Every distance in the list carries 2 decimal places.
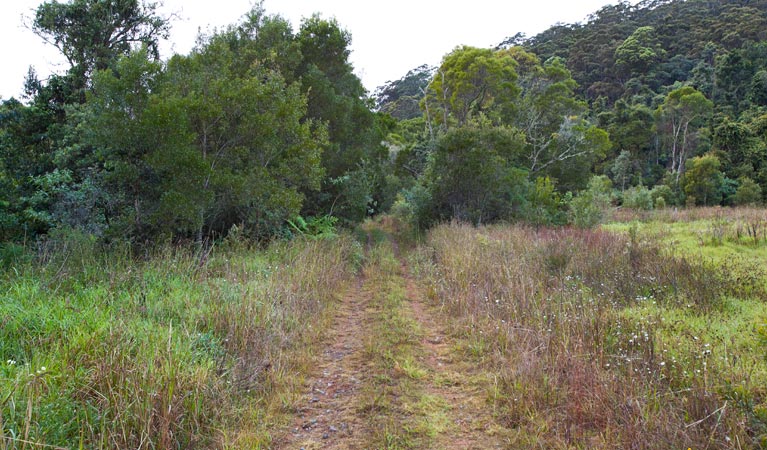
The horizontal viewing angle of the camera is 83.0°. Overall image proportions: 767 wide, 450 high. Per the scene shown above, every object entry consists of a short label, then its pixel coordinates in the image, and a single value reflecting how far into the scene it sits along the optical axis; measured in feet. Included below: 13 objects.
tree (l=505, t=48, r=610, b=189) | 95.17
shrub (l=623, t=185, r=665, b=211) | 94.79
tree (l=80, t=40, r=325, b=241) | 26.11
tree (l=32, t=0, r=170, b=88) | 37.27
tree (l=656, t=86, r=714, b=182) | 131.54
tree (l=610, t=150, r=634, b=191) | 127.65
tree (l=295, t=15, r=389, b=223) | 53.26
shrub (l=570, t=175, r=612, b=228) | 57.26
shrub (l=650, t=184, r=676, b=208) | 107.86
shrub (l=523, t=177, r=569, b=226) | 60.60
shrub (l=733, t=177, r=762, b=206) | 100.53
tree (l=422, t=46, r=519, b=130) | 95.81
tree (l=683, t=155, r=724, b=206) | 104.68
